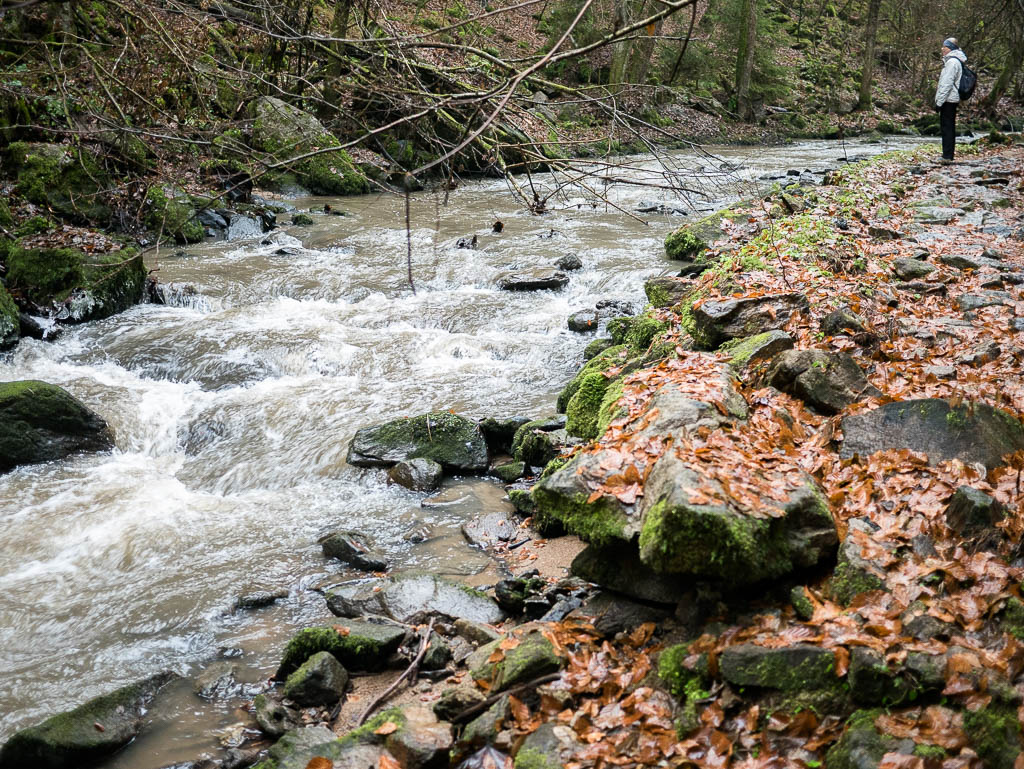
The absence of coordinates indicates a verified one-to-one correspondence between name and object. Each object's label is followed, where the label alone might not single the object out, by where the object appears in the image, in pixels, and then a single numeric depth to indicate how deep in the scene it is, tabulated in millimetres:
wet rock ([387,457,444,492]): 6637
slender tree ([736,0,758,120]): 25762
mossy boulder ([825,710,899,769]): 2488
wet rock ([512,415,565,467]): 6582
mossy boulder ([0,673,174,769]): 3691
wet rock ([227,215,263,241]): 14203
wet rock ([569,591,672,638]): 3703
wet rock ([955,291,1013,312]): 6105
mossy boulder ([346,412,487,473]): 6918
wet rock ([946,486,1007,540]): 3264
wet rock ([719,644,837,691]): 2883
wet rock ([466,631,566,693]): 3465
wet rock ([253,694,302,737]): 3820
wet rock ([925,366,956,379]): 4789
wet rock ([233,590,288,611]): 5055
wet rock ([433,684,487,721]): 3471
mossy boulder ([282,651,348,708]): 3996
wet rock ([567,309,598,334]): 9812
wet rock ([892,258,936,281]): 7145
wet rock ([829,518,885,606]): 3197
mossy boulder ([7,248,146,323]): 10070
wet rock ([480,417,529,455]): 7215
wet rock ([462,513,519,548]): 5680
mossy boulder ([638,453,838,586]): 3186
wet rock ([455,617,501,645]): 4219
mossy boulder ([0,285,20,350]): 9241
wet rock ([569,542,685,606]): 3650
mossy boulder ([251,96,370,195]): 15602
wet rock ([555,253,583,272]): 11844
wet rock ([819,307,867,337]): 5527
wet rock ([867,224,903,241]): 9117
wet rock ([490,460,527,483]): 6676
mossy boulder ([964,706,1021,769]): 2387
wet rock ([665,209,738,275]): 11344
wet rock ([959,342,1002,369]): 4910
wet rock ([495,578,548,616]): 4496
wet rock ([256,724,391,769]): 3318
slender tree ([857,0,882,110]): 28625
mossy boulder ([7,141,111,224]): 12055
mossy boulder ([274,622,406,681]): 4207
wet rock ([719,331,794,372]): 5336
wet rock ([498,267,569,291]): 11273
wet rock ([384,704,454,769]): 3232
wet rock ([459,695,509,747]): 3264
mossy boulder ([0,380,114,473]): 7102
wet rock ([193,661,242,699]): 4258
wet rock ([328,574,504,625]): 4566
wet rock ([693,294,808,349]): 6070
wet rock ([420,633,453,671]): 4098
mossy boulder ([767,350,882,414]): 4742
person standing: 12695
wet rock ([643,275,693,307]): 7996
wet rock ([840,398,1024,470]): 3865
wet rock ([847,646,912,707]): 2689
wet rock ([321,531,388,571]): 5439
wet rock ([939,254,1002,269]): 7367
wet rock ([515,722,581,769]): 3004
